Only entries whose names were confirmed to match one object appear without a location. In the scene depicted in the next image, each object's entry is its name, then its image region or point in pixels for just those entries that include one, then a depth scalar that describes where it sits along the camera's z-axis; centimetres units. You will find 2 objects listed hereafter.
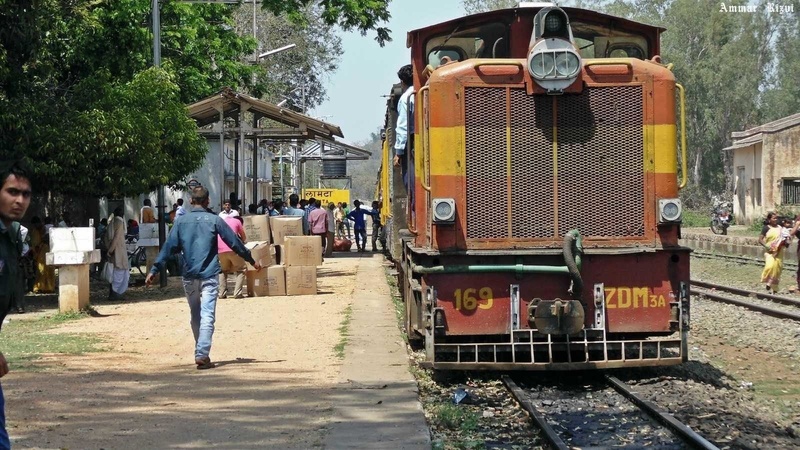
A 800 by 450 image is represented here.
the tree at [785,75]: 7462
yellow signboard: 6316
